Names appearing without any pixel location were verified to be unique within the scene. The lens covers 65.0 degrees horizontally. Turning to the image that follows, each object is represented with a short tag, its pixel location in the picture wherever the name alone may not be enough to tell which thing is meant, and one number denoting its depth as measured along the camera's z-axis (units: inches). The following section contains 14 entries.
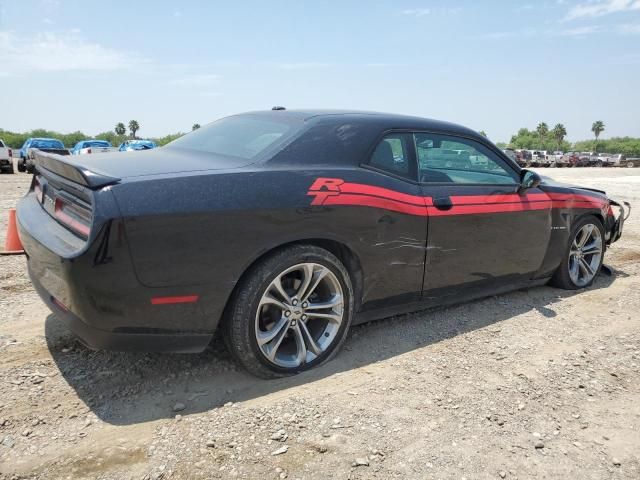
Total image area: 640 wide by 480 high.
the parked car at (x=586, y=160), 1780.3
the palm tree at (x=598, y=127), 4138.8
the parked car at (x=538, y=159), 1715.1
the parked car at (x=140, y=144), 840.4
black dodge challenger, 90.7
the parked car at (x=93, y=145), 928.0
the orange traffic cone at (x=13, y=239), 132.8
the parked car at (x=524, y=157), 1563.2
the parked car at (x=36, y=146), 834.8
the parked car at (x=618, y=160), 1920.4
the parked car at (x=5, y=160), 754.2
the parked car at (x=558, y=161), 1749.5
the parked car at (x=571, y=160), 1771.7
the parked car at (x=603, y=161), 1870.1
